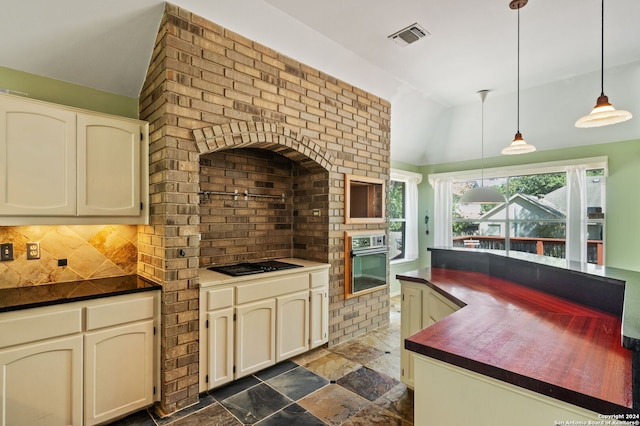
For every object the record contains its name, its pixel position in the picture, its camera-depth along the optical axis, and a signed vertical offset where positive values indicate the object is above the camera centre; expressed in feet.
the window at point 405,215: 19.19 -0.12
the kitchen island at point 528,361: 3.25 -1.77
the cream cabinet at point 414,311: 7.72 -2.48
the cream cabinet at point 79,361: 6.04 -3.12
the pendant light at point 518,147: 9.85 +2.10
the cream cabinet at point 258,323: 8.10 -3.18
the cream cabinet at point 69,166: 6.57 +1.06
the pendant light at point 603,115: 6.72 +2.14
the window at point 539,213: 14.56 +0.03
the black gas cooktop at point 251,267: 9.00 -1.70
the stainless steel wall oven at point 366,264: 11.67 -1.98
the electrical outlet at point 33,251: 7.61 -0.93
